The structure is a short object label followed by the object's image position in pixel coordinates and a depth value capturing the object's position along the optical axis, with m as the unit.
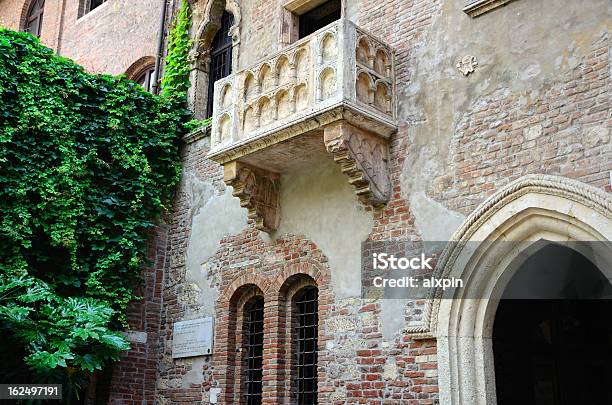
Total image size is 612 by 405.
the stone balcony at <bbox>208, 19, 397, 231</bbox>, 7.54
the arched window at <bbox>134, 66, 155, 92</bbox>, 13.86
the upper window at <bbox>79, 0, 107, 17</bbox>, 16.38
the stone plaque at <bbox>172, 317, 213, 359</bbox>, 9.62
